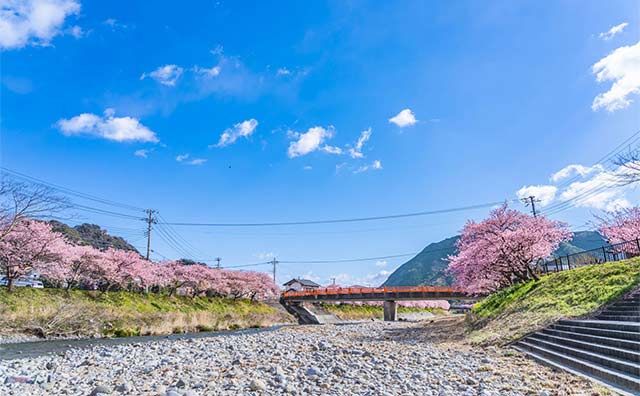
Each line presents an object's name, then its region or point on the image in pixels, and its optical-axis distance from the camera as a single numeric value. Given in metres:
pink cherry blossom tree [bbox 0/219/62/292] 27.97
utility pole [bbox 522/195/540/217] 45.94
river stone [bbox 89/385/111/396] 7.48
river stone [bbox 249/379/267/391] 7.36
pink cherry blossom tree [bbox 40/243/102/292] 31.28
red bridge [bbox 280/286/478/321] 49.20
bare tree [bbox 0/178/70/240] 22.95
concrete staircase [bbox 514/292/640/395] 7.34
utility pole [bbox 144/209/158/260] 47.96
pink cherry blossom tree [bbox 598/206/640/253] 24.44
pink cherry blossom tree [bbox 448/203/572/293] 22.02
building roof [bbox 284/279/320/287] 104.38
